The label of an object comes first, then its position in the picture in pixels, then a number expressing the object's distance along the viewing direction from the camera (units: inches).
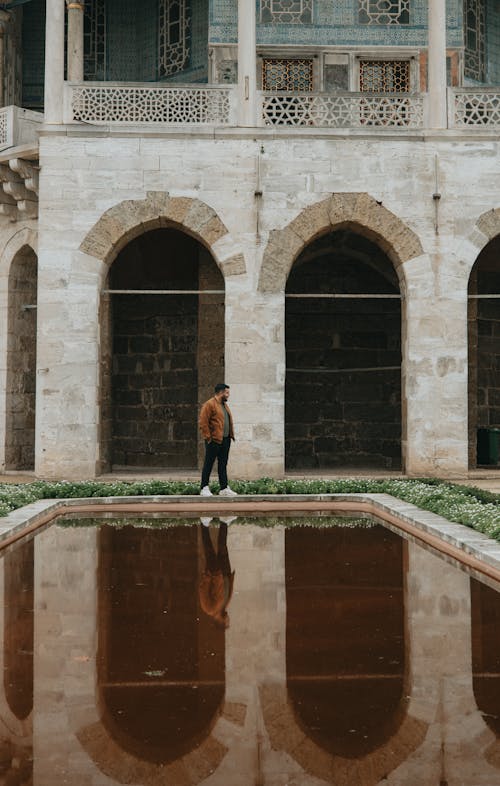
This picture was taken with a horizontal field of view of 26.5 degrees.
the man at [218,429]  542.0
